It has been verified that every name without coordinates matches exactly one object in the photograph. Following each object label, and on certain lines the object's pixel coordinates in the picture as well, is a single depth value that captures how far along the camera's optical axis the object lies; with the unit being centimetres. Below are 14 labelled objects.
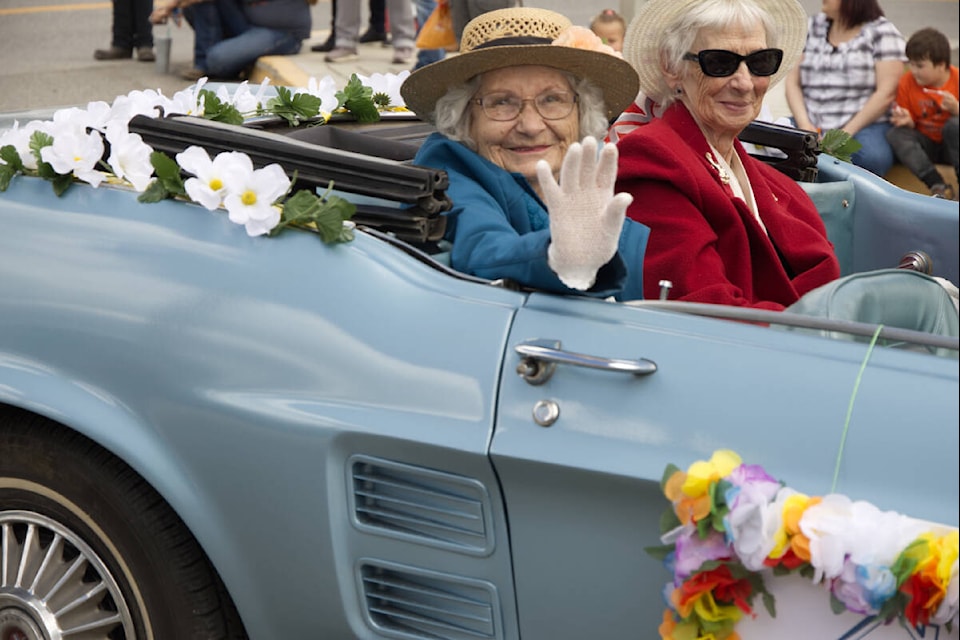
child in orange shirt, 1459
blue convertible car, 427
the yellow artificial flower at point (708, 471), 407
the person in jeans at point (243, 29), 1909
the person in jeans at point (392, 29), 1911
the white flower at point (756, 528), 400
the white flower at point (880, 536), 387
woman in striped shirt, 1459
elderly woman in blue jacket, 574
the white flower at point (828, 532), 390
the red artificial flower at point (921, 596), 381
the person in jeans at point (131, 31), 2261
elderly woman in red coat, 611
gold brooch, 664
